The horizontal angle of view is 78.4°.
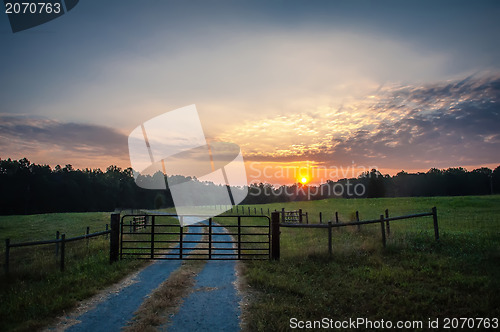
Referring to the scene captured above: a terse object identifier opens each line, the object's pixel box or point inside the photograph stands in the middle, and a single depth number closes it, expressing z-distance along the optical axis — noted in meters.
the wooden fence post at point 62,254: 10.59
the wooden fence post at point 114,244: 12.53
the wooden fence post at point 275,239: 12.38
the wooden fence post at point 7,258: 10.59
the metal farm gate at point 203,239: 13.77
